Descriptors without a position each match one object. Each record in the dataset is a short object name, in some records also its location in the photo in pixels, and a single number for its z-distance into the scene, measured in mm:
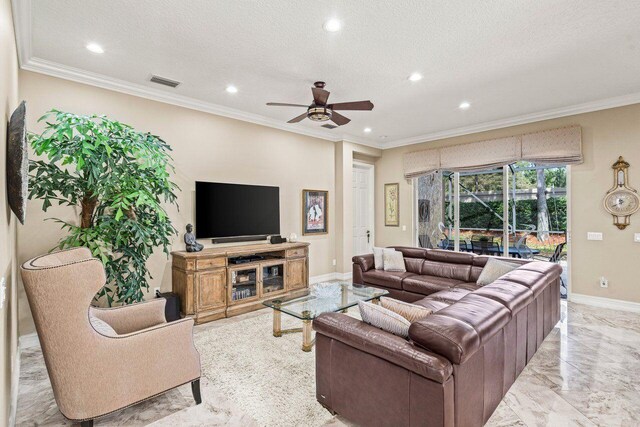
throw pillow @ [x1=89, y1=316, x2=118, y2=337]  2023
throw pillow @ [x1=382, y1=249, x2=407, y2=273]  5055
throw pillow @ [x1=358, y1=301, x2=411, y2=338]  1905
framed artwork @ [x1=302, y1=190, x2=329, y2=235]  6000
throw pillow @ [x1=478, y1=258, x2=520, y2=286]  3920
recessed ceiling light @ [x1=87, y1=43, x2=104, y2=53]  3069
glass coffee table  3234
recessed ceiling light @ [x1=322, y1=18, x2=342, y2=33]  2652
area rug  2275
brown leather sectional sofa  1599
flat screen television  4559
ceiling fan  3502
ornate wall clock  4402
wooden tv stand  3988
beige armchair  1774
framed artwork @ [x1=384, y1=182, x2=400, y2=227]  7129
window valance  4859
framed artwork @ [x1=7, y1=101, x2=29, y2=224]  1813
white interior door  7190
